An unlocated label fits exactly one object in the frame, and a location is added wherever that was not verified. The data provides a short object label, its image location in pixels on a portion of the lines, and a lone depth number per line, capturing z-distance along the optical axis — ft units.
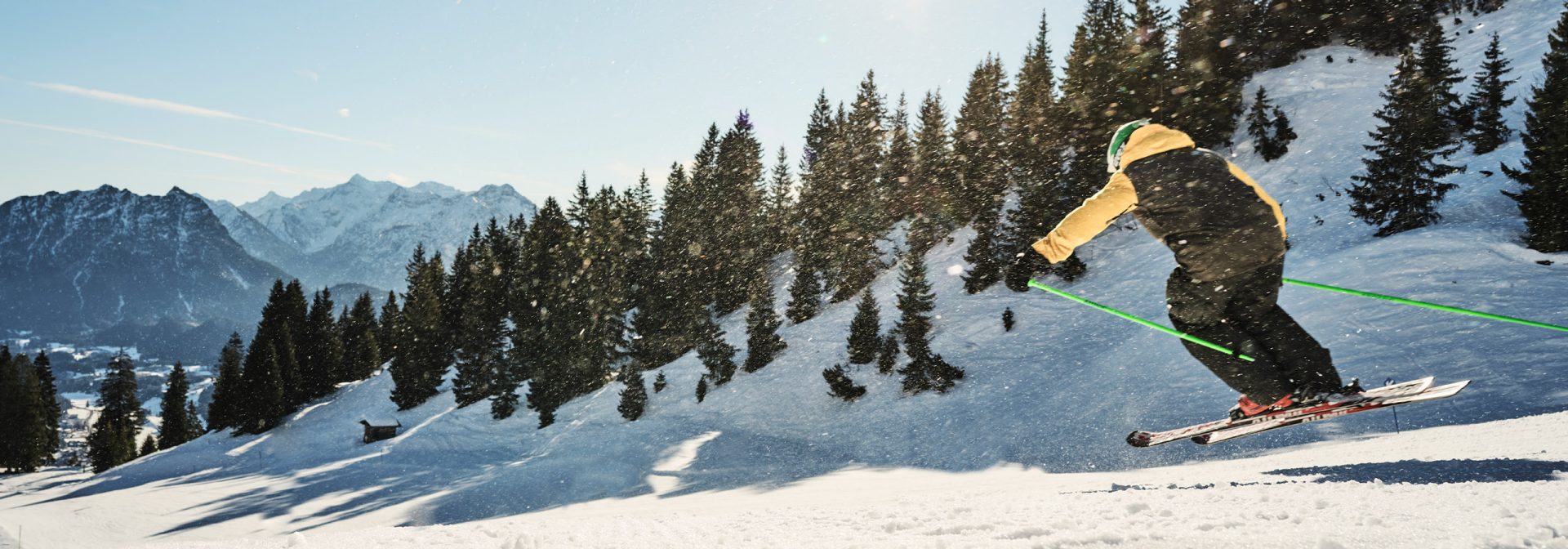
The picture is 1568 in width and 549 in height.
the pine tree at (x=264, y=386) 161.17
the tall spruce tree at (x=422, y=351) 146.92
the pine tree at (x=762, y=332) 100.17
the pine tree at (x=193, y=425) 205.82
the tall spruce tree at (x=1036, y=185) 85.66
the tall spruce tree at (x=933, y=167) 125.70
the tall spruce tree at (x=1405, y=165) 58.90
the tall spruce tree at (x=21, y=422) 162.81
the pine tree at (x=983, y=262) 91.20
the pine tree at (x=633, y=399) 98.28
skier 17.34
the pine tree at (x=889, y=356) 82.43
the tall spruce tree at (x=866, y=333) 85.61
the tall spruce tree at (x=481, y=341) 131.34
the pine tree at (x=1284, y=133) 91.76
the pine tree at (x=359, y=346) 197.98
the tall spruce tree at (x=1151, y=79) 99.76
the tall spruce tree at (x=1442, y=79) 74.02
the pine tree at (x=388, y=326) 191.62
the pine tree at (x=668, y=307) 121.39
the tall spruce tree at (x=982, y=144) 107.24
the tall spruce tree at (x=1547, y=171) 45.83
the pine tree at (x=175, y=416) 192.44
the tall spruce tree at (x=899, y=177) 144.97
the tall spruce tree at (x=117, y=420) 166.81
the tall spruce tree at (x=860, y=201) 115.19
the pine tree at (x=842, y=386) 80.07
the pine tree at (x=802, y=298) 110.73
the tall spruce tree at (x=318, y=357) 182.29
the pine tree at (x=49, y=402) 182.09
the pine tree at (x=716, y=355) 99.81
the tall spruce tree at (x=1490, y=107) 68.85
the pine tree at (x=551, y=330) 111.65
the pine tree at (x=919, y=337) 73.46
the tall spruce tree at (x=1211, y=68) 98.89
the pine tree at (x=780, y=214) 168.35
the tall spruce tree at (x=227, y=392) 167.19
